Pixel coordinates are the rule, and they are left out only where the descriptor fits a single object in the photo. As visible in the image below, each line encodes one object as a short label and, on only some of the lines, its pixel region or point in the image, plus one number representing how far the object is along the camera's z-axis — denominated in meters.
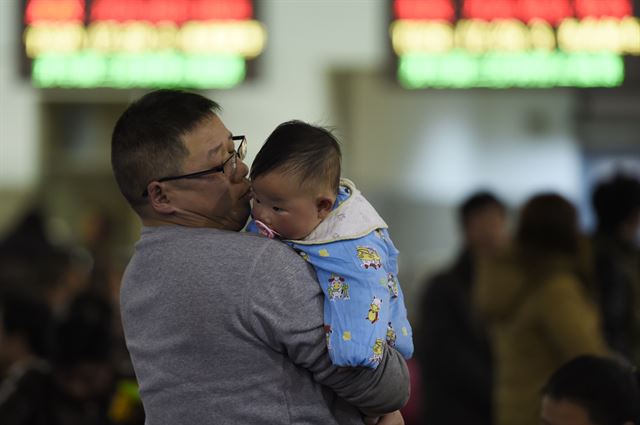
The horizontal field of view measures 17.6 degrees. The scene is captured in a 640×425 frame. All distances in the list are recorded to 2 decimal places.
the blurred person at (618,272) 7.10
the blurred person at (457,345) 8.53
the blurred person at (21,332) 7.85
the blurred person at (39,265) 11.46
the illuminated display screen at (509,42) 9.52
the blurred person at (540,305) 6.58
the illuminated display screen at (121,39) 9.54
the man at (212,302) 3.46
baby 3.40
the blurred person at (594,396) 4.58
